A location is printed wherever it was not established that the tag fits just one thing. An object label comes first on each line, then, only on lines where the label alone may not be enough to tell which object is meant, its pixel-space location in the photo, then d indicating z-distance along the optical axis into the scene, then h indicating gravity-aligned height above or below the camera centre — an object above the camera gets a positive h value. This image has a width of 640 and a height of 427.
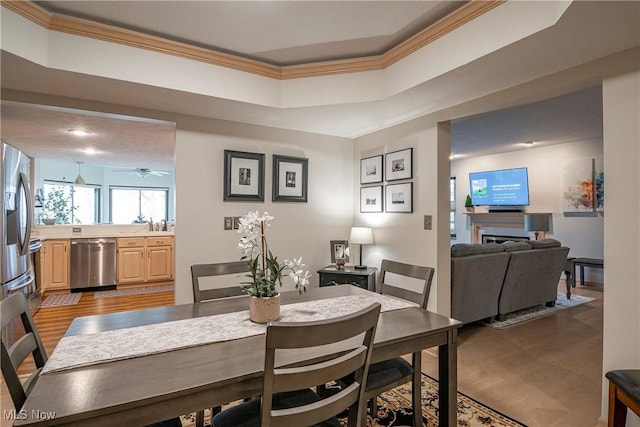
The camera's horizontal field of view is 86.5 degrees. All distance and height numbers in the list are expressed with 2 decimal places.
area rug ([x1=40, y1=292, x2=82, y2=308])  4.61 -1.22
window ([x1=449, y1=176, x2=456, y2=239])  7.58 +0.22
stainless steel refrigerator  2.65 -0.07
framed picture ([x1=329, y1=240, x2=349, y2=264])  3.59 -0.37
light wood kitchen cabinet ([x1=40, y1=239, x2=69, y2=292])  5.09 -0.76
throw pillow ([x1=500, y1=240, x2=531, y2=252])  3.75 -0.35
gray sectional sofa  3.32 -0.67
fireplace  6.42 -0.45
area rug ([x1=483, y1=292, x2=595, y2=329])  3.73 -1.17
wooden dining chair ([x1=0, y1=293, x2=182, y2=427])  1.14 -0.53
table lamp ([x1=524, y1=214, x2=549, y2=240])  5.95 -0.12
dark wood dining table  0.95 -0.53
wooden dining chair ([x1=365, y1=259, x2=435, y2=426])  1.65 -0.79
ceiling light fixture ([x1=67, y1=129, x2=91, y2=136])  4.21 +1.04
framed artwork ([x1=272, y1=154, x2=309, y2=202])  3.48 +0.38
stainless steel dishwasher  5.32 -0.79
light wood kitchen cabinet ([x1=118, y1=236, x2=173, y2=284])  5.63 -0.76
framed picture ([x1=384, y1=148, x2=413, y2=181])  3.27 +0.50
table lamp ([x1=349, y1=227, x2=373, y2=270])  3.57 -0.23
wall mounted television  6.27 +0.53
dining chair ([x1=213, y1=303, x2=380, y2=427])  1.00 -0.52
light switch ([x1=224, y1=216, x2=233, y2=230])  3.22 -0.08
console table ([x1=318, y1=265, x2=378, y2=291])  3.31 -0.62
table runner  1.24 -0.52
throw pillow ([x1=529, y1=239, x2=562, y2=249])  4.01 -0.34
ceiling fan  7.40 +0.97
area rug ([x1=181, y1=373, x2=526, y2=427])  2.02 -1.24
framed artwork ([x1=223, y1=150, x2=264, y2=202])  3.21 +0.37
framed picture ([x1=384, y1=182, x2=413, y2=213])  3.26 +0.17
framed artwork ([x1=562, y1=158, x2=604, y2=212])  5.46 +0.49
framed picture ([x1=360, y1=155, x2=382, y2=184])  3.63 +0.49
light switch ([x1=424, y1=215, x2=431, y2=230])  3.06 -0.07
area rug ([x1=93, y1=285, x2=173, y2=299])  5.18 -1.22
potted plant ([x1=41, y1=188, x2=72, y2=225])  7.35 +0.16
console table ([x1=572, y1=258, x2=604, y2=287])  5.02 -0.71
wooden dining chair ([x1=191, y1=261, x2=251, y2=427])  2.08 -0.37
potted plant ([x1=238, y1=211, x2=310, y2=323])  1.60 -0.30
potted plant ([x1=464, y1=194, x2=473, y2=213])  7.01 +0.22
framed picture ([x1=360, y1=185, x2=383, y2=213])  3.64 +0.17
